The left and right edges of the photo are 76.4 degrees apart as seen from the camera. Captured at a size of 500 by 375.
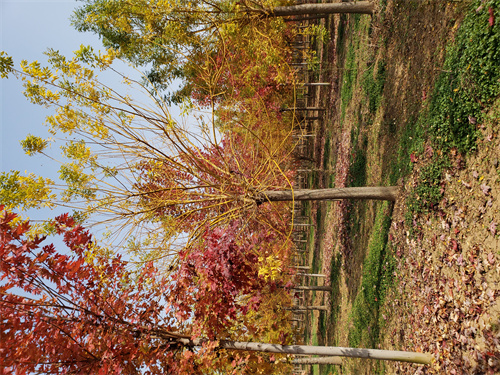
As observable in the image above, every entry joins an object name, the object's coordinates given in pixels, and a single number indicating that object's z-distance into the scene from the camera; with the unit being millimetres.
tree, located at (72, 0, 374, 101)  7531
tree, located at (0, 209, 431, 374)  4109
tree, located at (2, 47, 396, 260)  5129
